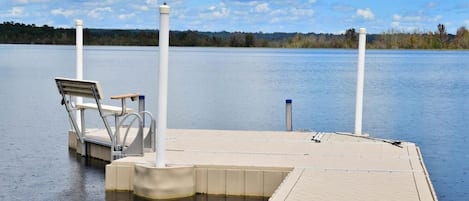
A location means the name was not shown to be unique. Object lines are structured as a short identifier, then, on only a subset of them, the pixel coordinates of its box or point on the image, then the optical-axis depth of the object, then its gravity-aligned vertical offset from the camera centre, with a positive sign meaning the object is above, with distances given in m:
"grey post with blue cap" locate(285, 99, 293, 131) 15.12 -1.44
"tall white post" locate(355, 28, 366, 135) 13.84 -0.61
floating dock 9.16 -1.62
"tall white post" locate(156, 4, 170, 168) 9.80 -0.64
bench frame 11.30 -1.16
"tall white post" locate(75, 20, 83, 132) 14.07 -0.38
